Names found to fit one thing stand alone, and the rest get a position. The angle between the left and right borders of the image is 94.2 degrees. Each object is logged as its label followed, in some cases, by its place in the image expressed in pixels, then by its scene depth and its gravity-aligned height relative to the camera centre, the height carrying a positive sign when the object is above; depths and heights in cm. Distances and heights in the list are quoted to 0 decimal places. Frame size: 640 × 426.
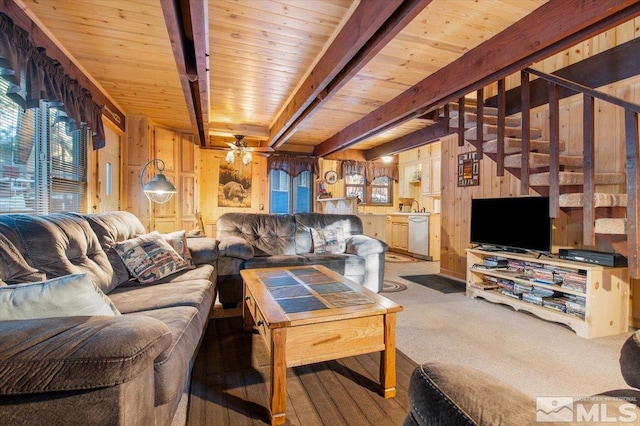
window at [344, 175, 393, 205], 741 +64
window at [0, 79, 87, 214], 200 +42
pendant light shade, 288 +27
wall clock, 707 +88
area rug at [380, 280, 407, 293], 378 -96
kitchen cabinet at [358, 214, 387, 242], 560 -19
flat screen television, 297 -10
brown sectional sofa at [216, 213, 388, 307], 308 -40
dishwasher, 625 -43
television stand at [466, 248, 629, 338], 246 -71
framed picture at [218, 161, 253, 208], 621 +60
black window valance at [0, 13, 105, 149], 177 +95
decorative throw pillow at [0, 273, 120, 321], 102 -31
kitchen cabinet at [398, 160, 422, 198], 709 +89
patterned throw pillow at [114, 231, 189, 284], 225 -35
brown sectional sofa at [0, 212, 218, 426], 81 -44
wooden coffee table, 143 -59
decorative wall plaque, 421 +66
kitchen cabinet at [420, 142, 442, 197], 631 +97
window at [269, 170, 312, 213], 671 +50
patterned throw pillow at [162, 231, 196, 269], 271 -30
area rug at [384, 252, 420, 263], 608 -94
